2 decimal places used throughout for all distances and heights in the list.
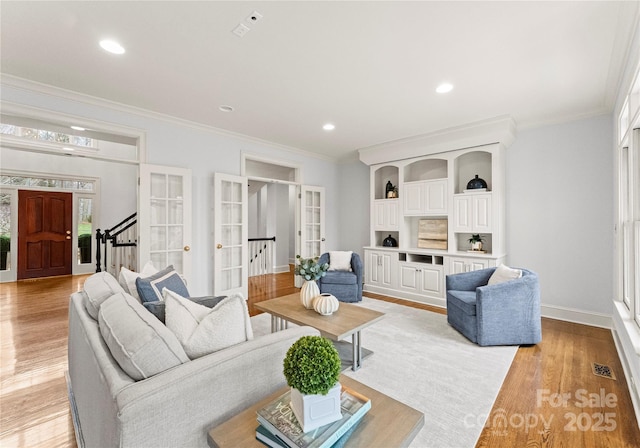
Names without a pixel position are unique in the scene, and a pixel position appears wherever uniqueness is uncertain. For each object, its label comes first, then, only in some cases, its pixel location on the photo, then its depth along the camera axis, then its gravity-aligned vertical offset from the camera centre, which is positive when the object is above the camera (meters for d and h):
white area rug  1.87 -1.27
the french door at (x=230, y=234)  4.37 -0.13
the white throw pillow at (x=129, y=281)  2.22 -0.43
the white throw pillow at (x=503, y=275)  3.21 -0.55
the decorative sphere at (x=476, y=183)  4.34 +0.65
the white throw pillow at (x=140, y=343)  1.12 -0.48
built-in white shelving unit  4.14 +0.32
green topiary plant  0.99 -0.49
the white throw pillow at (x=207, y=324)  1.31 -0.47
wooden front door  6.59 -0.16
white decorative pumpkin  2.71 -0.74
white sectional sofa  0.97 -0.62
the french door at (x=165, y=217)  3.72 +0.13
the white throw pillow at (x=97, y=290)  1.78 -0.43
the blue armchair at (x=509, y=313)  3.00 -0.91
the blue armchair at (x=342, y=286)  4.56 -0.94
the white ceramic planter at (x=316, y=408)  1.00 -0.64
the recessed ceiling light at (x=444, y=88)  2.96 +1.45
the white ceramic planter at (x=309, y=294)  2.92 -0.69
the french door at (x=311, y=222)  5.74 +0.09
